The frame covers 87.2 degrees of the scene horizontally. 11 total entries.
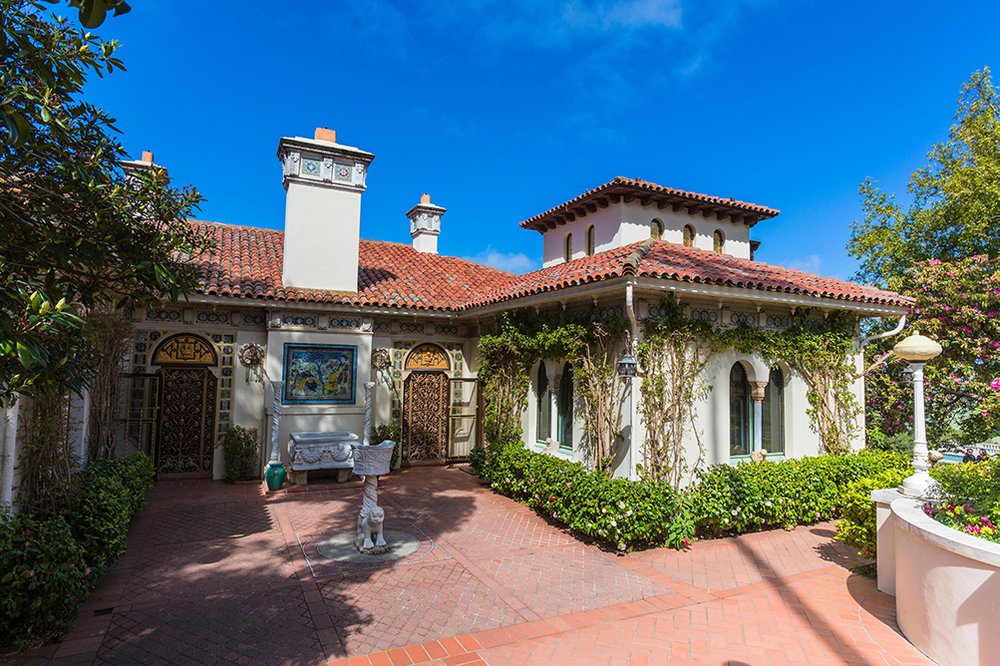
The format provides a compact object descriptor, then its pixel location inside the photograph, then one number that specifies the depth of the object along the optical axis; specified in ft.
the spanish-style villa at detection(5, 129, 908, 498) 29.48
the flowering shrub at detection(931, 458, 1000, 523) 16.30
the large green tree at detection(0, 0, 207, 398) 8.23
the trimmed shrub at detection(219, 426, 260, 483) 35.37
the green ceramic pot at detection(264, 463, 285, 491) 33.53
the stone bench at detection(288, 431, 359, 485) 34.81
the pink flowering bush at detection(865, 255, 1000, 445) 43.34
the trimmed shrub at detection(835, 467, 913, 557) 21.58
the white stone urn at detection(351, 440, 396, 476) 22.72
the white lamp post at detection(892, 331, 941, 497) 21.66
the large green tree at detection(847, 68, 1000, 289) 52.08
